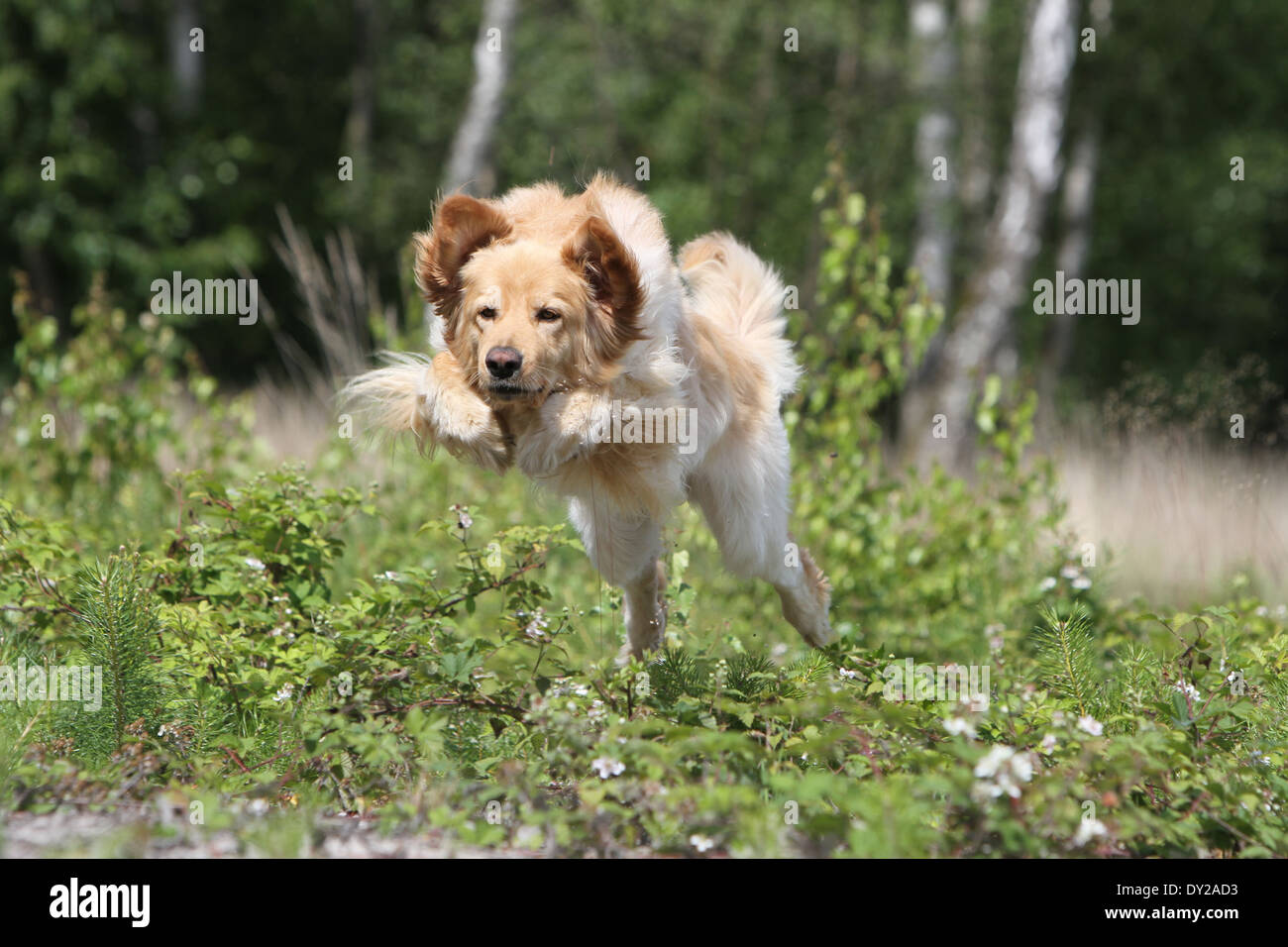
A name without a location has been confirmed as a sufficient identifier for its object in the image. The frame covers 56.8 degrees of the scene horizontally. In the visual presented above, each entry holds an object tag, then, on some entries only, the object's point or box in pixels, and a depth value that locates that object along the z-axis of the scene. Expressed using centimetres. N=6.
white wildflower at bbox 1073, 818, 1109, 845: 282
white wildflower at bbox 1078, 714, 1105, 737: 316
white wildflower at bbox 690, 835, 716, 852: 287
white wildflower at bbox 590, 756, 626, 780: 303
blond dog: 392
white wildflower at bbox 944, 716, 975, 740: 295
